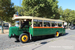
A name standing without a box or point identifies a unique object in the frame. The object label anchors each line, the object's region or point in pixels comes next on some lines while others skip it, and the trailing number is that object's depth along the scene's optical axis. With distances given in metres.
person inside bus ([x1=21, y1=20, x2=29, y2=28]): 7.61
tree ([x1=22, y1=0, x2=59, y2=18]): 14.18
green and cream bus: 7.23
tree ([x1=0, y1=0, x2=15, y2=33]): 14.02
